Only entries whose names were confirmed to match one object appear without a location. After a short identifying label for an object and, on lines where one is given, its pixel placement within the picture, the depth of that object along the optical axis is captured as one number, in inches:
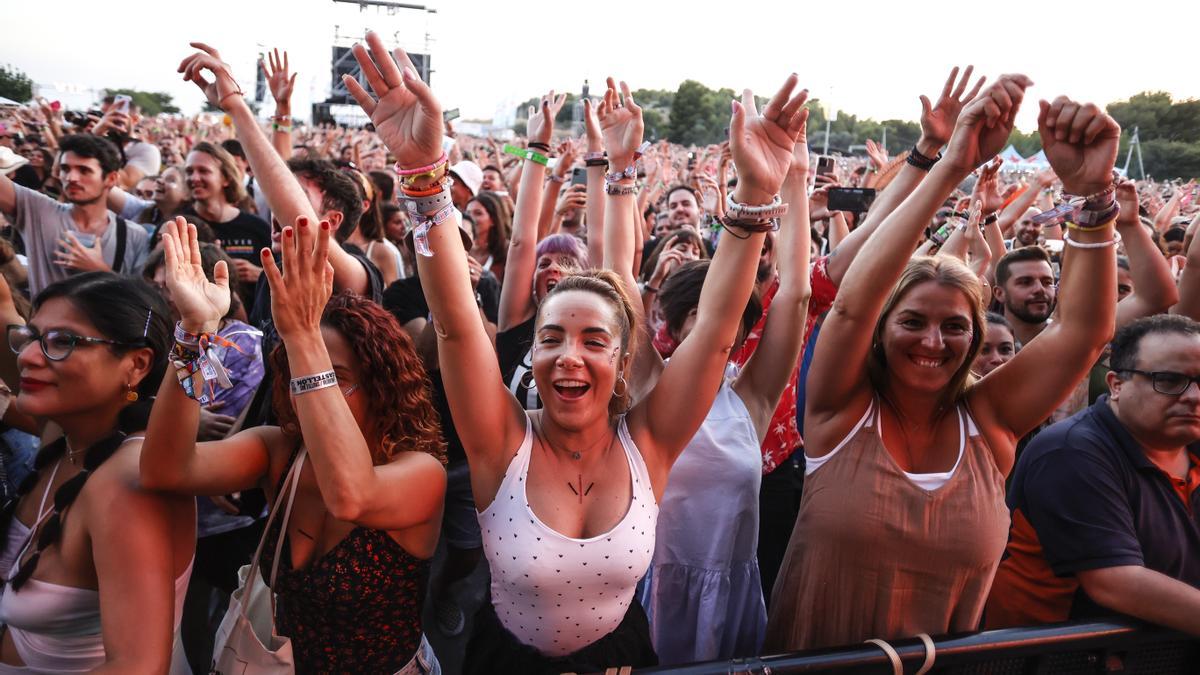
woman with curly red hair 65.6
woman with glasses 67.3
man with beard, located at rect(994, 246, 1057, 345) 150.5
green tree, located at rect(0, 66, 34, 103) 1023.0
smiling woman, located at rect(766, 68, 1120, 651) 78.2
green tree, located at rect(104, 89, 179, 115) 2492.5
